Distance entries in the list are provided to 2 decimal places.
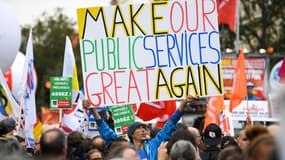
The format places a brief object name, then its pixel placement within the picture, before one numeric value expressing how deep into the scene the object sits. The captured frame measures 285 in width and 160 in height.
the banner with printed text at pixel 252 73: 36.68
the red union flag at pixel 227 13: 36.06
